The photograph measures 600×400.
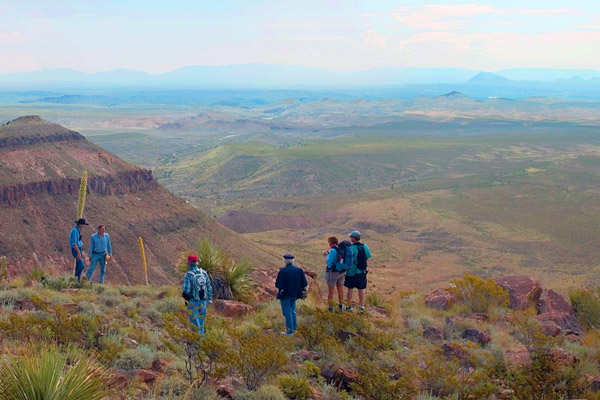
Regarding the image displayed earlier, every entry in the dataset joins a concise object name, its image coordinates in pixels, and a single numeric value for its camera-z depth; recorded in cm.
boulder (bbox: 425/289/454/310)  1238
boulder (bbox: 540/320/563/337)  964
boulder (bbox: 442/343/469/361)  825
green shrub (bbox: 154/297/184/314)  959
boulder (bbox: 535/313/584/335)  1088
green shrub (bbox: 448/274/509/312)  1209
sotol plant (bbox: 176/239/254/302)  1123
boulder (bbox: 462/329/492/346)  925
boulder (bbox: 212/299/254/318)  1009
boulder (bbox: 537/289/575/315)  1228
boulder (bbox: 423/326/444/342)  973
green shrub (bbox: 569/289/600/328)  1210
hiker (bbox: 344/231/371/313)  999
